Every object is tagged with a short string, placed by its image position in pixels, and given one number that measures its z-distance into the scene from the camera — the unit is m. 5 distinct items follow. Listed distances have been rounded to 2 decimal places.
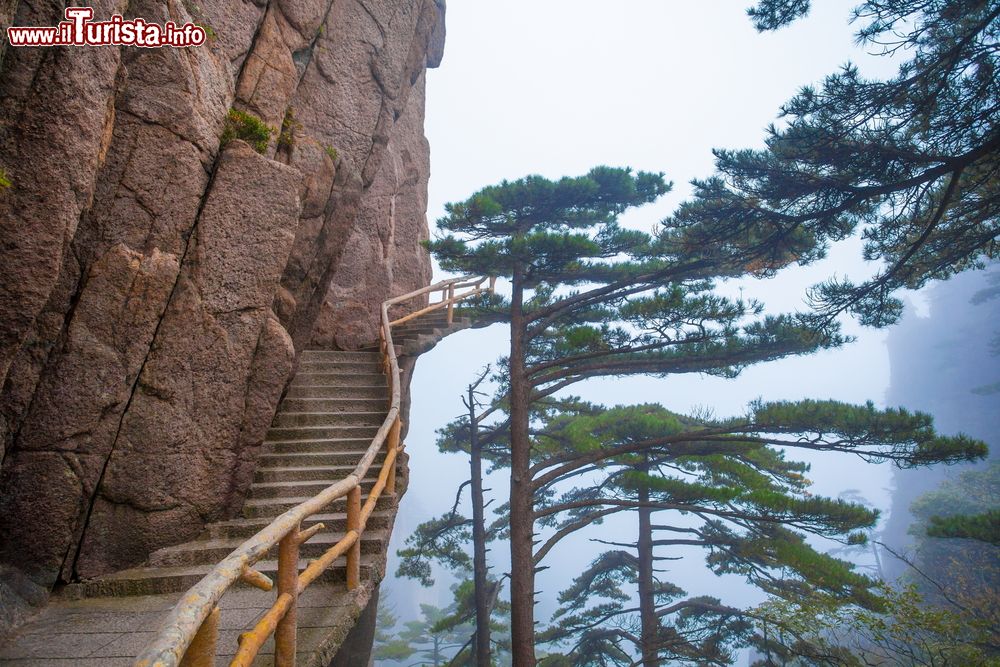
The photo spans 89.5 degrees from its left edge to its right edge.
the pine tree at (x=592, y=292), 9.06
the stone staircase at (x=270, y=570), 3.52
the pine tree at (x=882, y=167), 6.04
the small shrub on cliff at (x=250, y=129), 6.01
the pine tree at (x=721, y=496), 8.13
